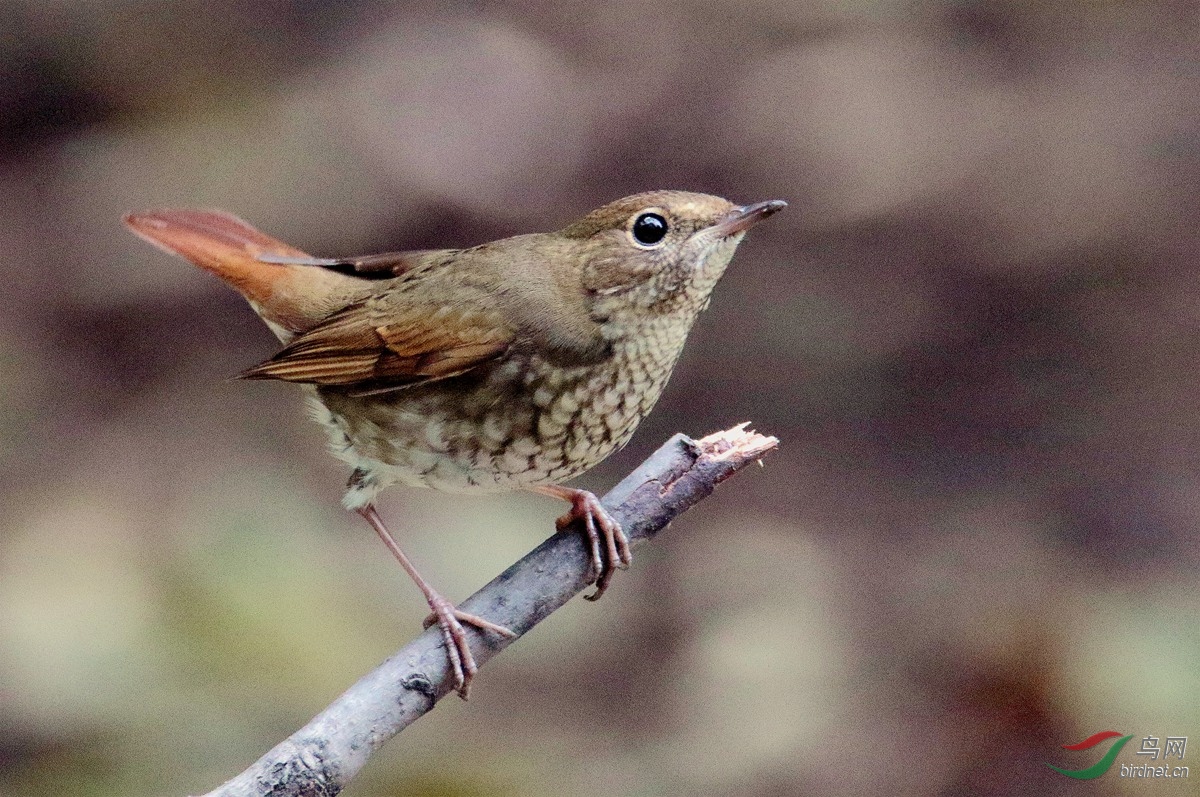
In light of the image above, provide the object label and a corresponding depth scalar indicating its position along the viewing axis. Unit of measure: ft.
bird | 17.97
